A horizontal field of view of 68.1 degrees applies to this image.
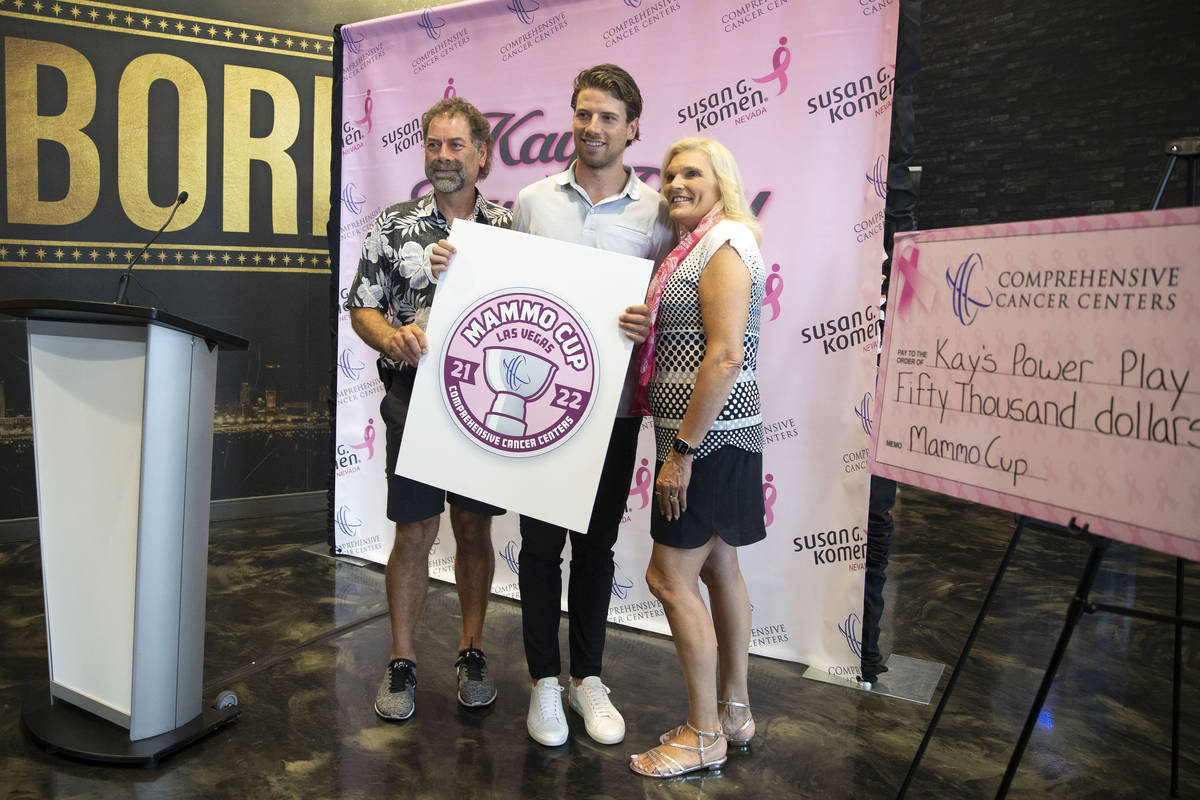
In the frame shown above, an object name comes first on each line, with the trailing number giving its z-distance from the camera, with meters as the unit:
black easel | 1.49
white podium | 1.99
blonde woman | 1.93
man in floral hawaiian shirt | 2.26
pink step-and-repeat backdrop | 2.66
